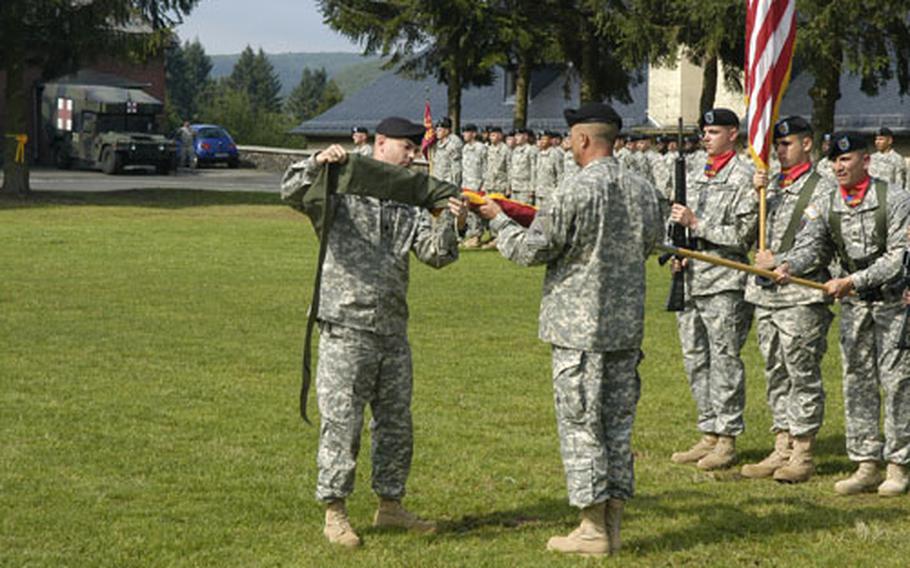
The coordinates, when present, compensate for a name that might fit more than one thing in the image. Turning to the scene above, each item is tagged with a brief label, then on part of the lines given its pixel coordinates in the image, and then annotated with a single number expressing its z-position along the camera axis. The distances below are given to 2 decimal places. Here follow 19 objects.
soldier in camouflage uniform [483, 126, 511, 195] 29.03
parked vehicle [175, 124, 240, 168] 58.61
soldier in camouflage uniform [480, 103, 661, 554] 7.37
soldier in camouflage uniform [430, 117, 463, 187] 28.20
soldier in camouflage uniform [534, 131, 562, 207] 27.69
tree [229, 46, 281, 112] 183.62
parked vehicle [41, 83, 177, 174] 50.19
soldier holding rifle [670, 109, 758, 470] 9.76
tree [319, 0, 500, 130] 35.41
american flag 9.91
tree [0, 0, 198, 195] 36.38
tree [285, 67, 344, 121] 165.27
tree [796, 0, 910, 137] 27.20
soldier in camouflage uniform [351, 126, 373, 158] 23.95
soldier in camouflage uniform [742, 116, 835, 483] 9.46
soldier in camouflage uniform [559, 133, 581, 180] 27.31
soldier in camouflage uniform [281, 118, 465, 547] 7.67
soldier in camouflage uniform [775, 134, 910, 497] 8.98
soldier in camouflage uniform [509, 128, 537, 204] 28.34
